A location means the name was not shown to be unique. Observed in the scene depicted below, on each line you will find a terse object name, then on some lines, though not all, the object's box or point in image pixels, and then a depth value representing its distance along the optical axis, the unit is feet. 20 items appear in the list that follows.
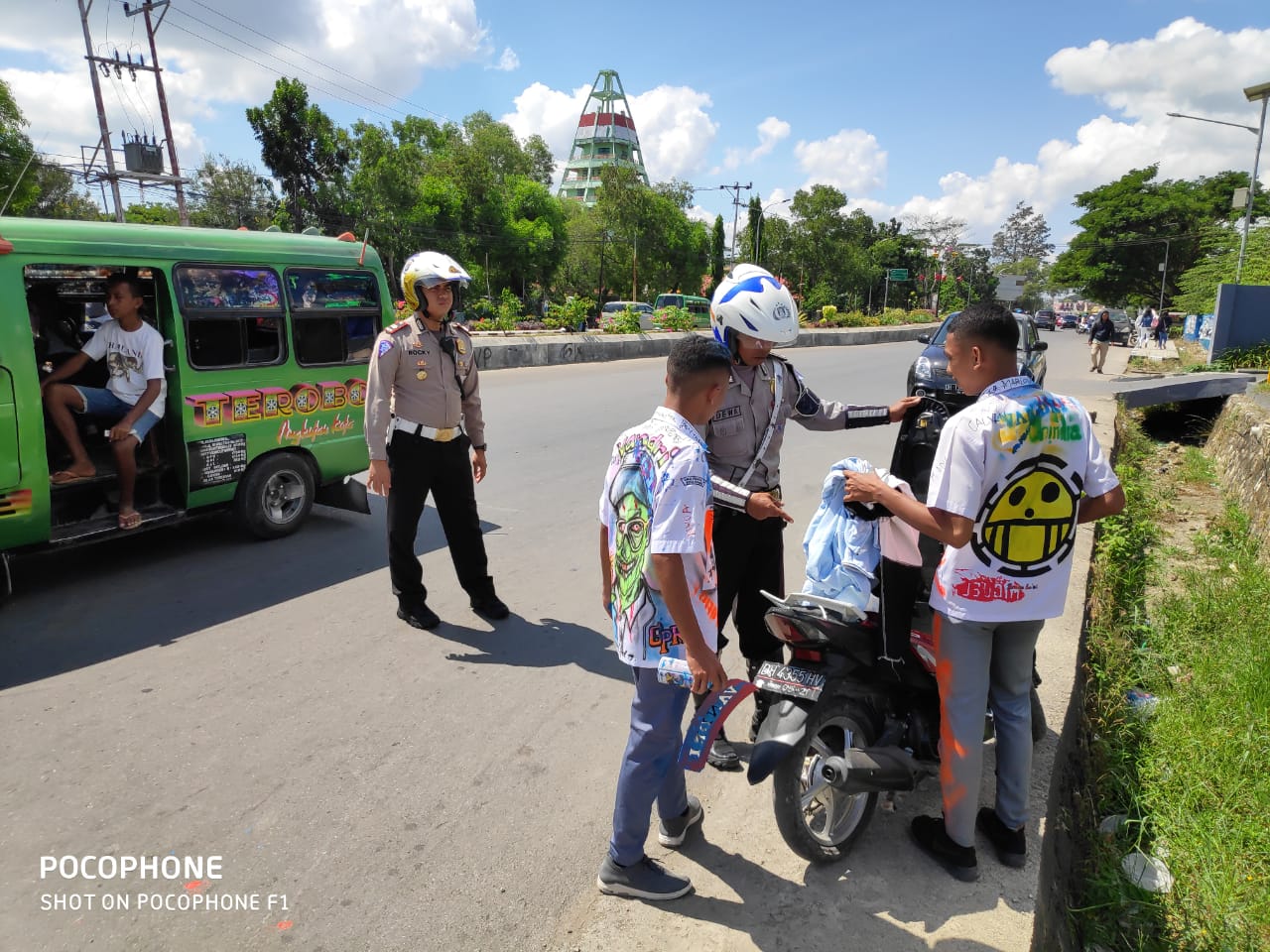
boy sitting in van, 16.20
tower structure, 345.51
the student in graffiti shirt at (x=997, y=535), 7.41
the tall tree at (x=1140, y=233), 172.35
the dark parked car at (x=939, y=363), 37.29
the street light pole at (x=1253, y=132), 55.62
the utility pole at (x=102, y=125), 71.61
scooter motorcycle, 8.11
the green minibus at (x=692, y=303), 104.97
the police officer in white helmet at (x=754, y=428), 9.41
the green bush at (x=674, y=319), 85.35
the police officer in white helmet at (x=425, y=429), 13.64
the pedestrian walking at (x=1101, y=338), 65.10
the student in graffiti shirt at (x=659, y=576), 6.79
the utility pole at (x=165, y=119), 75.61
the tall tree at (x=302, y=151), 105.60
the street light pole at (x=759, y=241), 146.72
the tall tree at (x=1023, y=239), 376.68
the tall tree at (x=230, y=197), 135.44
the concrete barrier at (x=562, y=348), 54.85
